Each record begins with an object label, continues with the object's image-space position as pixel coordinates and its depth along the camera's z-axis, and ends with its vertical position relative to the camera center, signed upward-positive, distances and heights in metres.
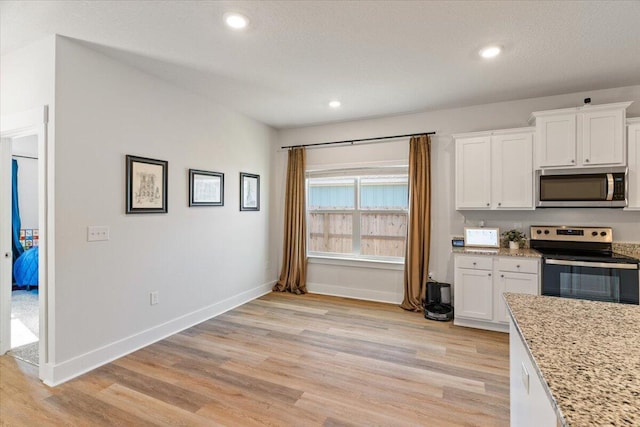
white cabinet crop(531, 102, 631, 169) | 3.25 +0.82
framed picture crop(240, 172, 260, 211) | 4.64 +0.30
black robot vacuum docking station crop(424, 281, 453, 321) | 4.12 -1.09
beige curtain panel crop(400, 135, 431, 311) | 4.35 -0.12
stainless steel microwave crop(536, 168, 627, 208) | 3.29 +0.28
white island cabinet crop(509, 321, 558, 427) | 1.02 -0.68
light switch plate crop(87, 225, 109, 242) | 2.74 -0.19
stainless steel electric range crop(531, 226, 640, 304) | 2.98 -0.50
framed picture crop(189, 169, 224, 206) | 3.76 +0.29
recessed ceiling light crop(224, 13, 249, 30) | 2.26 +1.38
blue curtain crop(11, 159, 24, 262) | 5.49 -0.20
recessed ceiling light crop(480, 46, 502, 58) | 2.66 +1.38
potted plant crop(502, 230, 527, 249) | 3.80 -0.30
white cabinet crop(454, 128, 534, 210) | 3.67 +0.52
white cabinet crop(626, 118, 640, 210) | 3.23 +0.54
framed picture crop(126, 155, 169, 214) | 3.05 +0.27
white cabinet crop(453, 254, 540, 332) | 3.43 -0.80
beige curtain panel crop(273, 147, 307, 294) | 5.17 -0.26
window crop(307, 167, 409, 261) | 4.75 +0.00
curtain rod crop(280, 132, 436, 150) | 4.48 +1.09
